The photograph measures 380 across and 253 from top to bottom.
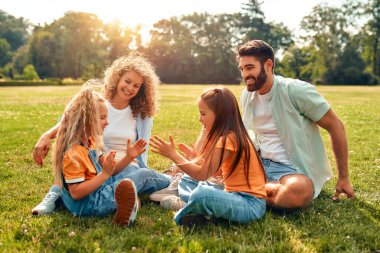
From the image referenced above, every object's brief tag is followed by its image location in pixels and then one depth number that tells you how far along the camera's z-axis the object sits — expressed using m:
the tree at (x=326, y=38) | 68.25
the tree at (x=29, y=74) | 62.22
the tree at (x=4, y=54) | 89.50
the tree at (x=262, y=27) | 81.25
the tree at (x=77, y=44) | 75.00
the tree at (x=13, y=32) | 111.62
